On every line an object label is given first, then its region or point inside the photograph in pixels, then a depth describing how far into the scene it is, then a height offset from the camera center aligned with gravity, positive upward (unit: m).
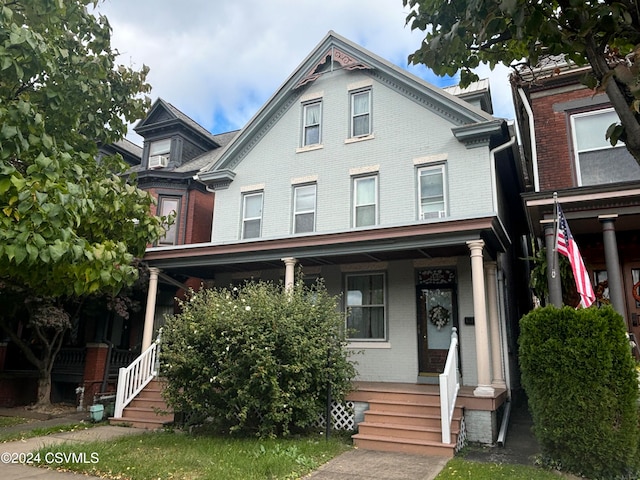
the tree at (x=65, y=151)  4.26 +2.24
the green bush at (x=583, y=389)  6.12 -0.40
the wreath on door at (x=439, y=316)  11.52 +0.92
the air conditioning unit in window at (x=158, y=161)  17.77 +6.78
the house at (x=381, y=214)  10.75 +3.58
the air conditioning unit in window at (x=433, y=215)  11.62 +3.31
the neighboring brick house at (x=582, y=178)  8.89 +3.57
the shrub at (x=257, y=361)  8.17 -0.15
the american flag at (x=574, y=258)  7.55 +1.54
